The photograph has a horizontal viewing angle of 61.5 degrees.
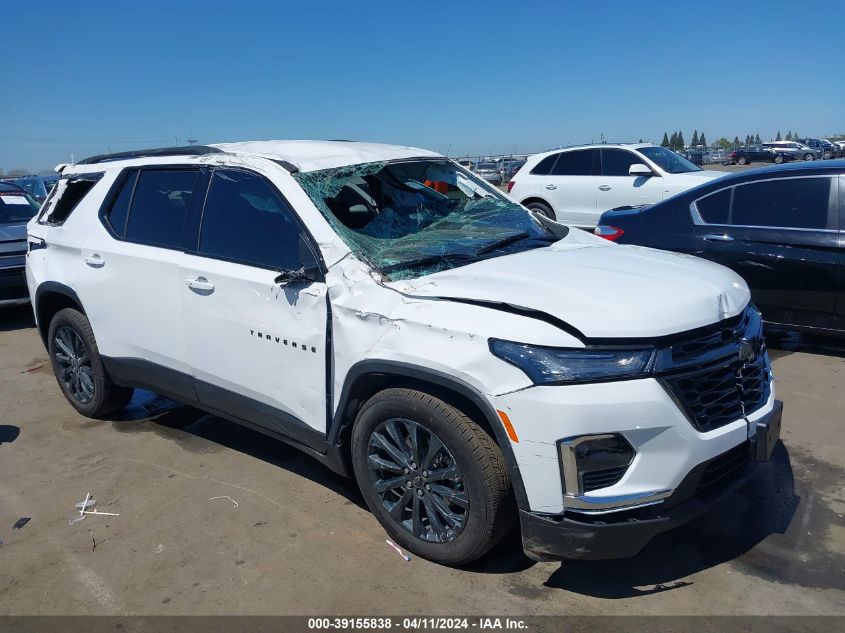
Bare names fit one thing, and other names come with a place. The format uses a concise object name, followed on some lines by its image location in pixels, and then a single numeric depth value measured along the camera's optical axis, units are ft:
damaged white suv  8.68
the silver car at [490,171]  92.57
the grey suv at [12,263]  26.43
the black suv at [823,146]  144.06
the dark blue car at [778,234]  17.78
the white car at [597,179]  36.22
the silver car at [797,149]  139.13
